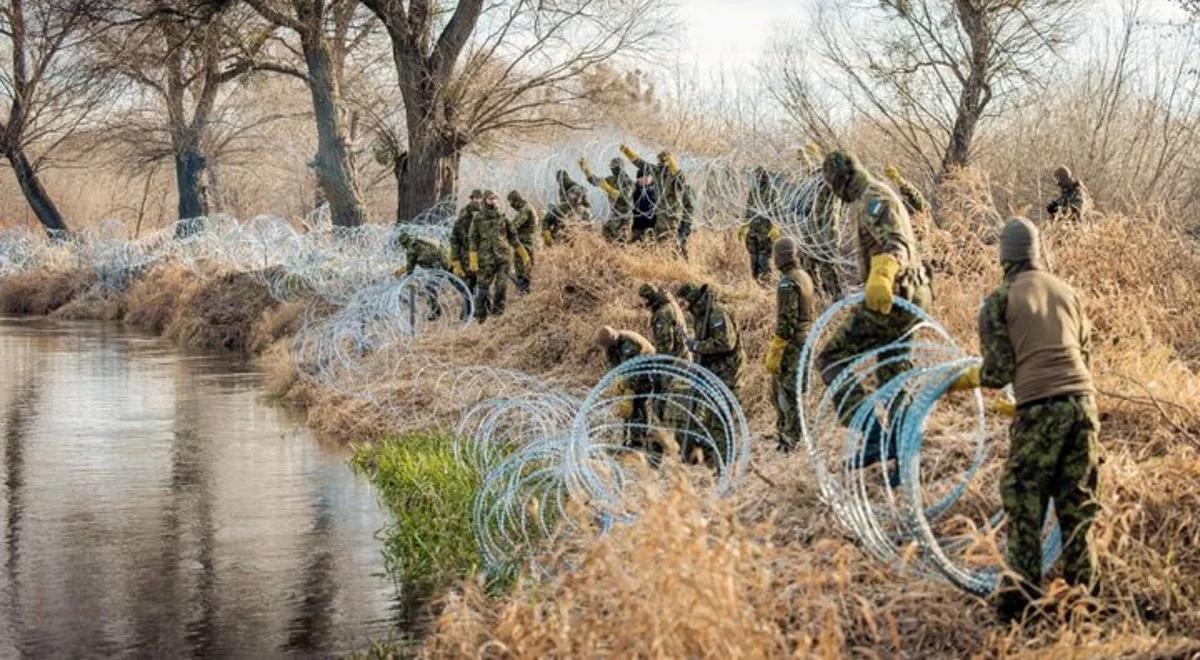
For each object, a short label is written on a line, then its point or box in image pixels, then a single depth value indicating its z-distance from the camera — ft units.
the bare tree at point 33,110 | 134.31
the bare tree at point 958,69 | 79.82
